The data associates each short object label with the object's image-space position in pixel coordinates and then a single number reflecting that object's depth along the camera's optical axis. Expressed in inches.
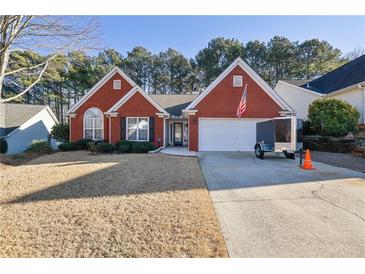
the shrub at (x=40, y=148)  609.9
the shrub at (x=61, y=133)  727.7
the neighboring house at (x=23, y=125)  812.6
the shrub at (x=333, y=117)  530.3
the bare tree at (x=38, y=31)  390.0
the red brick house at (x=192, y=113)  592.7
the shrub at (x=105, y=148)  581.0
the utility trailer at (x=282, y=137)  414.9
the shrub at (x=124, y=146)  579.8
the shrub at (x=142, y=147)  573.3
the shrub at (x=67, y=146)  625.3
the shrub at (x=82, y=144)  635.5
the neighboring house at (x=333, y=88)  583.2
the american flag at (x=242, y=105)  564.1
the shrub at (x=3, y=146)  736.8
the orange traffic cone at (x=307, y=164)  355.7
